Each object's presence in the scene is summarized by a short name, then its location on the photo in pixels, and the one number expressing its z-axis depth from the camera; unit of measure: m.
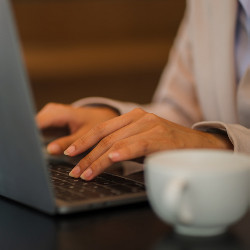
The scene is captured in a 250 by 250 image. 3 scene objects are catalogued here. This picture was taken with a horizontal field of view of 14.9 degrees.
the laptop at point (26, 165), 0.79
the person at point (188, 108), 0.98
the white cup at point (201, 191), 0.74
